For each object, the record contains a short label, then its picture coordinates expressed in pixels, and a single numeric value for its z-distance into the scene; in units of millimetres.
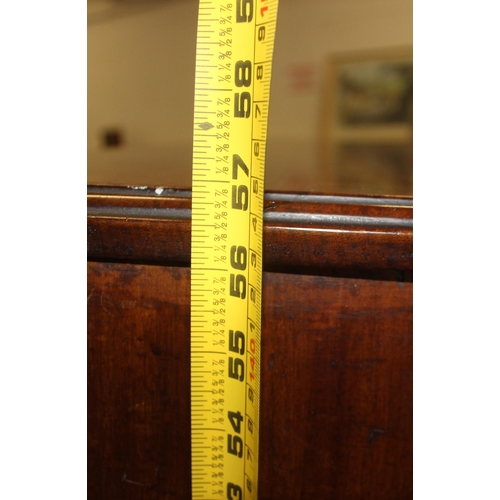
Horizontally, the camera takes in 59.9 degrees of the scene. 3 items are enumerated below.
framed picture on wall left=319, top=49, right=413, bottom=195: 2091
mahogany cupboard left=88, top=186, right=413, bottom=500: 124
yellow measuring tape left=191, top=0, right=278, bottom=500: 121
